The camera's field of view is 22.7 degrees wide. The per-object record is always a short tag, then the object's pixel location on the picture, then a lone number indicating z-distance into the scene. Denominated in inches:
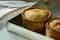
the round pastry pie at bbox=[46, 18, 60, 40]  25.4
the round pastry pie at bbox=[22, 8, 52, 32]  28.1
